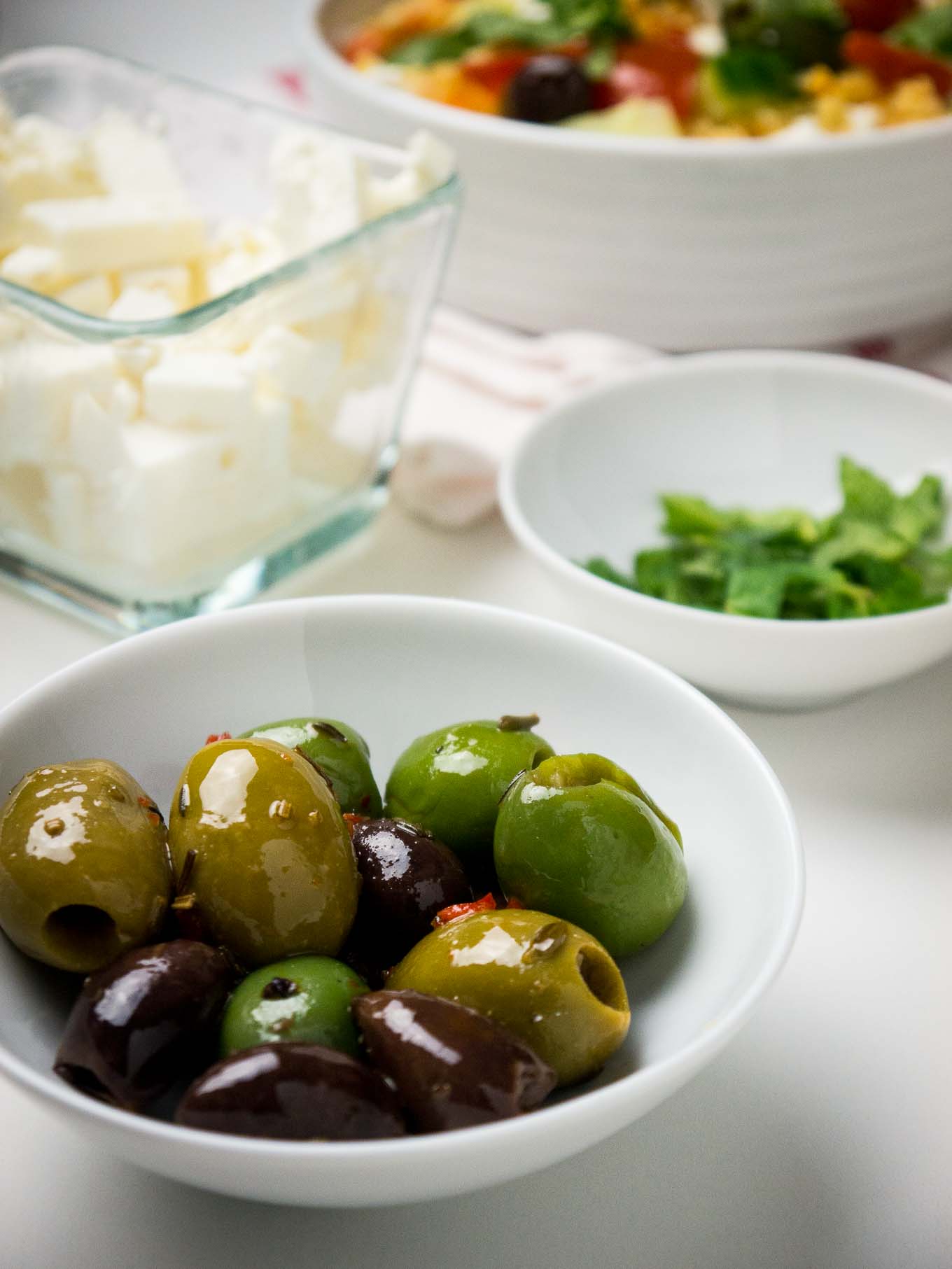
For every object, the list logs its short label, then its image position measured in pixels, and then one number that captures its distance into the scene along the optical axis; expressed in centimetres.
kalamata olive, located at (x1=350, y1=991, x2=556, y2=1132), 24
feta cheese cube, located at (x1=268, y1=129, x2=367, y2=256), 41
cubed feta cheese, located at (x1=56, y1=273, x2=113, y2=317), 39
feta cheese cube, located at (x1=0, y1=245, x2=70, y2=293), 39
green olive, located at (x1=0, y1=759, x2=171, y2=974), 26
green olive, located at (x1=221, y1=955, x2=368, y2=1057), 25
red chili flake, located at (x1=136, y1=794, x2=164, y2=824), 28
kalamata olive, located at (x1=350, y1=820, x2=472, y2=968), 28
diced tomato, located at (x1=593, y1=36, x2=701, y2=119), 57
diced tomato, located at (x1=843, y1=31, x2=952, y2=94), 59
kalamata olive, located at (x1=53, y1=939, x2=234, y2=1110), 25
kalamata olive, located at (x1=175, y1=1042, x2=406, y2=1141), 24
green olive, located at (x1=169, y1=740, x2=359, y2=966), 27
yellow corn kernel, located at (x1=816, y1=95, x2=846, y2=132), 55
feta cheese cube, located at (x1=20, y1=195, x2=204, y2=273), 39
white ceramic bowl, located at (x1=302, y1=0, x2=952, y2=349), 48
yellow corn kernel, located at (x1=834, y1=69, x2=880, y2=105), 57
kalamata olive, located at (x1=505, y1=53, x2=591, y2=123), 54
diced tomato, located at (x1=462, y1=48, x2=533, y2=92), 58
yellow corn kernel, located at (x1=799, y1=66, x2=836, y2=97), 58
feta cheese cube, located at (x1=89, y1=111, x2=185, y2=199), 43
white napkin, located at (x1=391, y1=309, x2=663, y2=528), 45
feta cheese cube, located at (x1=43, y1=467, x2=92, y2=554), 38
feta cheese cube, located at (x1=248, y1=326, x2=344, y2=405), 39
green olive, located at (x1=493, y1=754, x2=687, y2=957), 27
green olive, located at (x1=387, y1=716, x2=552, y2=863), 29
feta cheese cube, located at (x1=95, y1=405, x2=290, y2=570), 37
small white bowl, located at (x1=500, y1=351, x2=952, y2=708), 44
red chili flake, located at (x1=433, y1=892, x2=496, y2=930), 28
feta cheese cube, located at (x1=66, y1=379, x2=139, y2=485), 37
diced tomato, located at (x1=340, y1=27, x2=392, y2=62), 65
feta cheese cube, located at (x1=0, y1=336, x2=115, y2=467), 37
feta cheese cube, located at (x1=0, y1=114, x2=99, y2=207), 42
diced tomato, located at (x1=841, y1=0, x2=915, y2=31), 63
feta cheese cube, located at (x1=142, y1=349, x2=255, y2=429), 37
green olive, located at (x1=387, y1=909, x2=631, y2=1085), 26
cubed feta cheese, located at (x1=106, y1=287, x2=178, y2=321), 39
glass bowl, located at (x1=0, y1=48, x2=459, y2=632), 37
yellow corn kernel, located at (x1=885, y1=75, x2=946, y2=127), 55
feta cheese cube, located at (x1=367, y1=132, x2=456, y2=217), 42
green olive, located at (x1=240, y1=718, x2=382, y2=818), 30
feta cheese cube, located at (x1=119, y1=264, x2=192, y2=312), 40
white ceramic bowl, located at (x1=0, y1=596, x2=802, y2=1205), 24
